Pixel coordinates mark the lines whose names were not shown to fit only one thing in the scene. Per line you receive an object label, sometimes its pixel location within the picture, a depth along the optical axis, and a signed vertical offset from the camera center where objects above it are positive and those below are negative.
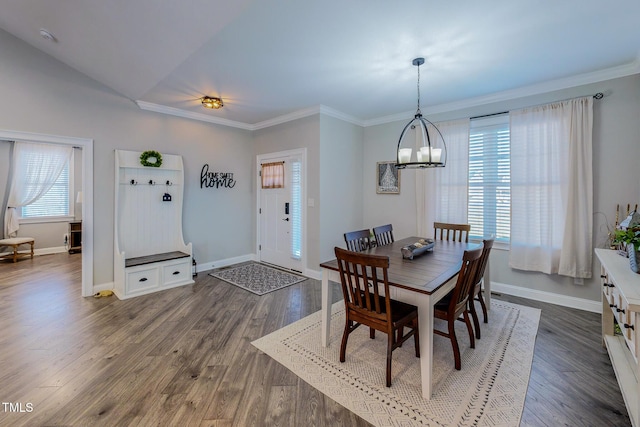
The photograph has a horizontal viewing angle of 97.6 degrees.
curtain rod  3.07 +1.32
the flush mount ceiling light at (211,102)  3.86 +1.54
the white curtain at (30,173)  5.57 +0.79
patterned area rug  1.73 -1.21
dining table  1.82 -0.48
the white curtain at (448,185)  3.95 +0.41
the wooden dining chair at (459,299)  2.00 -0.66
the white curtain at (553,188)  3.13 +0.30
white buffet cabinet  1.47 -0.66
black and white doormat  3.99 -1.02
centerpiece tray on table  2.50 -0.34
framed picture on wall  4.66 +0.59
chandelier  2.59 +0.53
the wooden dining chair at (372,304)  1.90 -0.68
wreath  3.92 +0.76
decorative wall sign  4.74 +0.58
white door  4.70 -0.10
